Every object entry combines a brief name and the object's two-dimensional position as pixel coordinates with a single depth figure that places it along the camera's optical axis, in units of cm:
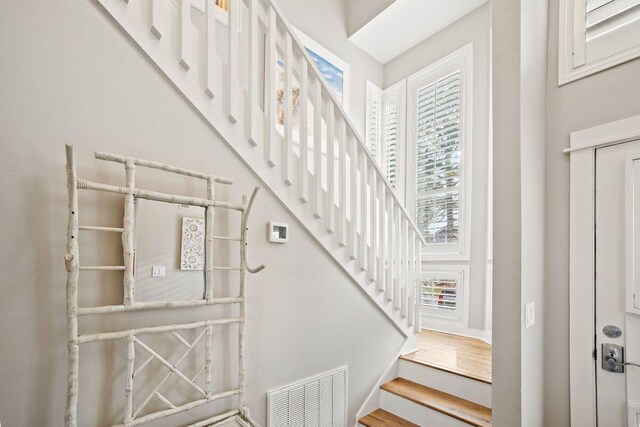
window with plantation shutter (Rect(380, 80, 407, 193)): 416
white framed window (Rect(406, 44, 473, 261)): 350
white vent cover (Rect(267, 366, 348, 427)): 185
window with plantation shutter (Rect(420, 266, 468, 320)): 346
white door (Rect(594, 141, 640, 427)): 156
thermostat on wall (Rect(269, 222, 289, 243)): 186
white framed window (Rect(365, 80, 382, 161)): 416
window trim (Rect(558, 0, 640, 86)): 176
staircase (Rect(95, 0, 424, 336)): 154
